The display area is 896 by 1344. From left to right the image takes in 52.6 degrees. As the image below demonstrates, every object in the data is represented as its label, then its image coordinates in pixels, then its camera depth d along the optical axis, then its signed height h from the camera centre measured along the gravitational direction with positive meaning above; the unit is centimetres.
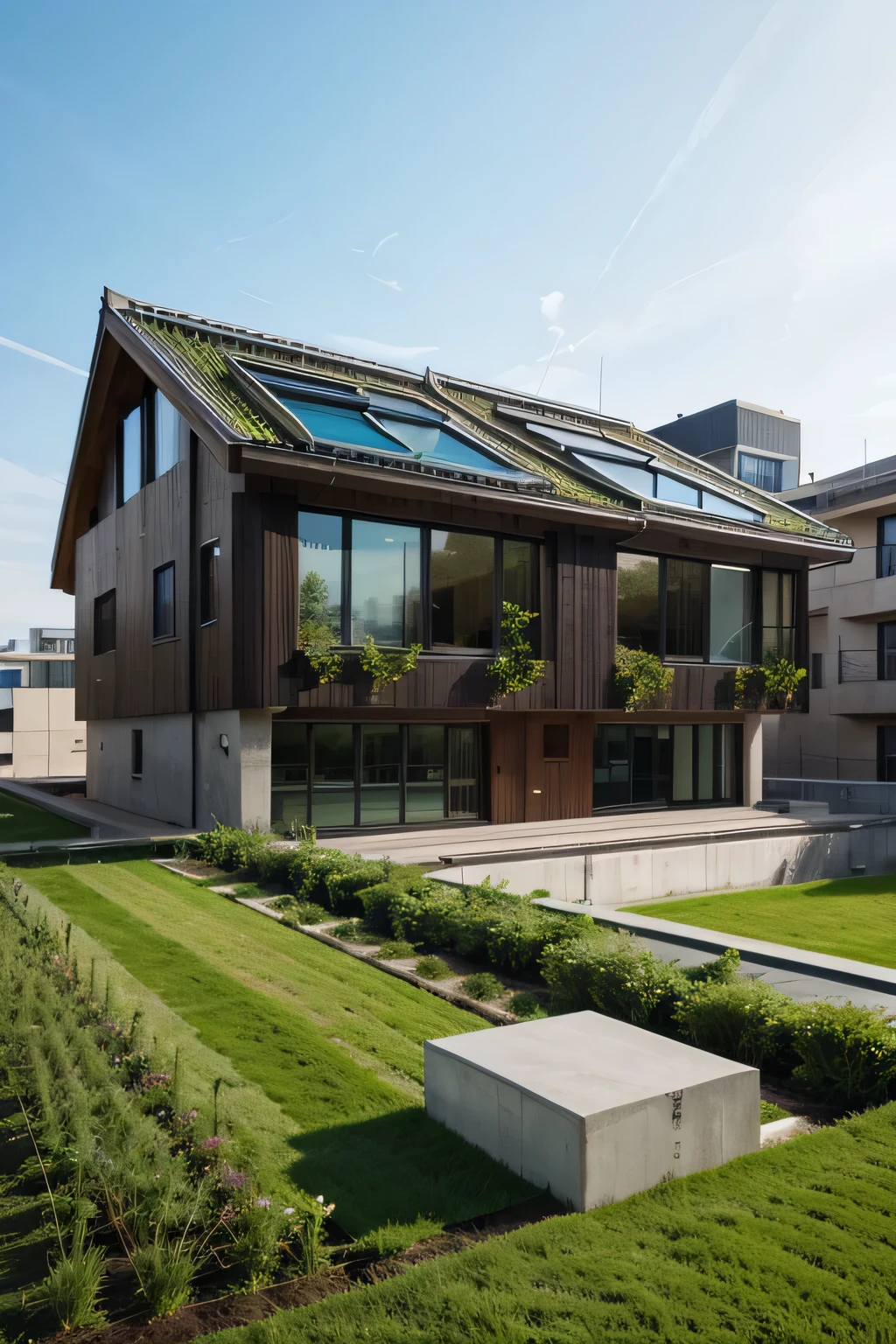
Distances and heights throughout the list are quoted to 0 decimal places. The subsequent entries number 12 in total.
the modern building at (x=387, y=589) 1578 +221
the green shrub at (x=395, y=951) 896 -256
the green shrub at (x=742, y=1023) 621 -229
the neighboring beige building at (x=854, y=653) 3042 +146
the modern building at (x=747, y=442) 4519 +1294
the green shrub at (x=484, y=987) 780 -254
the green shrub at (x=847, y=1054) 569 -231
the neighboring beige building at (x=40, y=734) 4128 -187
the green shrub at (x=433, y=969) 841 -257
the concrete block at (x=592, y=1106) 435 -211
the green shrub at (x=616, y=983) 688 -224
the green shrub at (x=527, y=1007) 726 -256
